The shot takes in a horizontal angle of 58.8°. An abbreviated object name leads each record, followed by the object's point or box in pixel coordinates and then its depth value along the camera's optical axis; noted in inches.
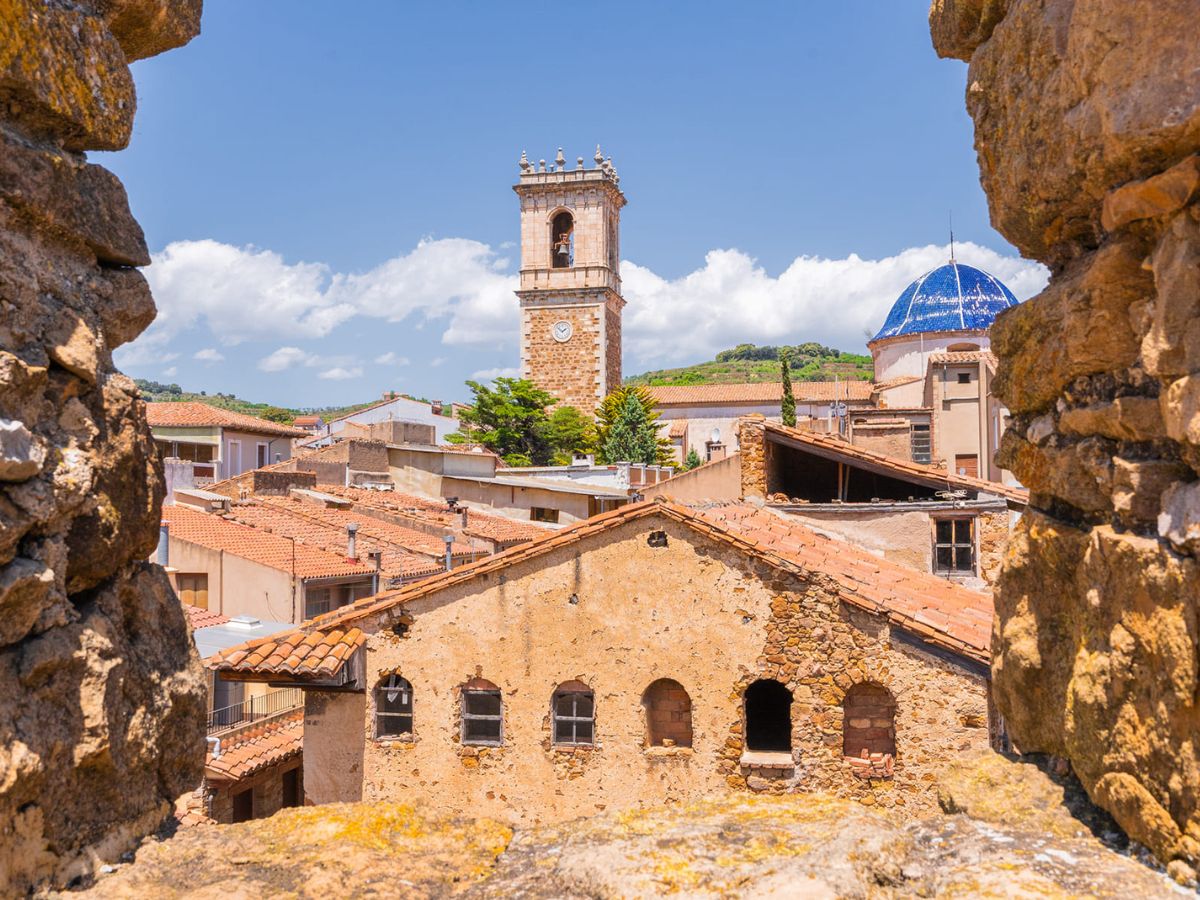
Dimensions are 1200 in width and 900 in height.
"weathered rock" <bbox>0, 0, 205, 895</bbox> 118.0
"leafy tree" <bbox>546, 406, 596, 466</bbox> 2266.2
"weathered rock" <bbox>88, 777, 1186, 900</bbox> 118.0
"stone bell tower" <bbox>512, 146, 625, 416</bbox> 2554.1
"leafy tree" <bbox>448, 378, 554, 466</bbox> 2236.7
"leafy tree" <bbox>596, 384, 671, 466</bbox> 2156.7
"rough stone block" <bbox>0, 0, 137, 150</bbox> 123.3
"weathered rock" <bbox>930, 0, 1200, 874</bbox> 106.0
